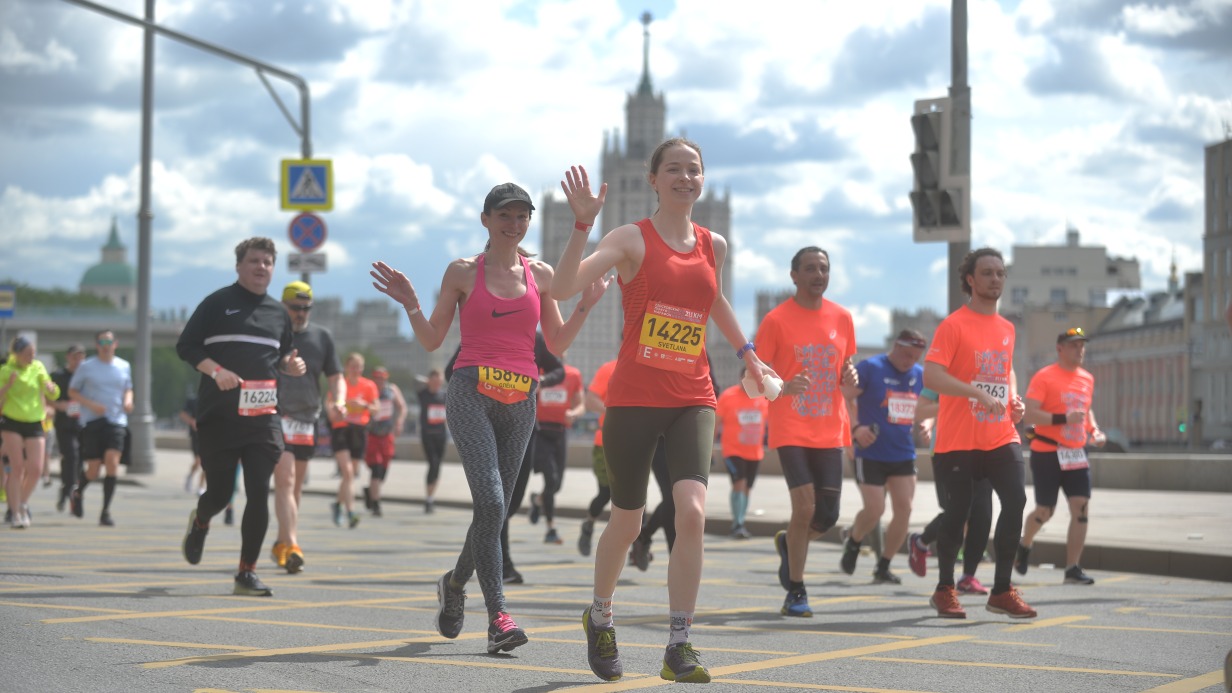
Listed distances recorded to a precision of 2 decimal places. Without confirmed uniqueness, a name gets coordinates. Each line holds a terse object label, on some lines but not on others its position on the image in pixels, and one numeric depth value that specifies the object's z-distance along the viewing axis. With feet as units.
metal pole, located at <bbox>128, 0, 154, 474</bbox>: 88.94
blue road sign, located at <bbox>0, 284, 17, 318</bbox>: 100.48
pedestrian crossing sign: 72.38
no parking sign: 71.46
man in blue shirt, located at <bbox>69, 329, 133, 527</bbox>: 52.65
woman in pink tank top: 22.82
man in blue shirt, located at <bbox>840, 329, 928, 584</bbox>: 36.88
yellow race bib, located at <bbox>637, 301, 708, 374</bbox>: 20.59
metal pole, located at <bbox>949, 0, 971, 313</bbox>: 45.11
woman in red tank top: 20.25
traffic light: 45.01
